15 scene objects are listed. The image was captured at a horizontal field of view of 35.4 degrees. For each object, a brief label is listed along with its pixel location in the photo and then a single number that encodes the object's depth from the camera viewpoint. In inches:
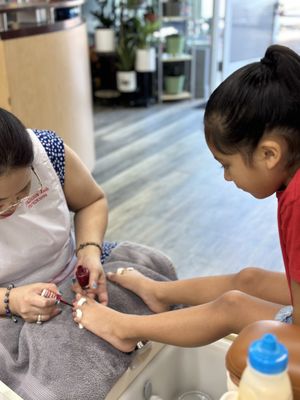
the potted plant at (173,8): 183.2
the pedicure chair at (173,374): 39.4
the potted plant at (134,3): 181.0
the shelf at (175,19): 186.8
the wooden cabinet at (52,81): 86.5
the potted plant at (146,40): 177.2
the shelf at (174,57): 191.2
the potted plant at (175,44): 187.3
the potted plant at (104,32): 186.2
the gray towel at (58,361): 35.6
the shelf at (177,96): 196.2
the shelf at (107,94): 198.5
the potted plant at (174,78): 195.2
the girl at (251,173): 30.6
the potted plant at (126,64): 184.2
